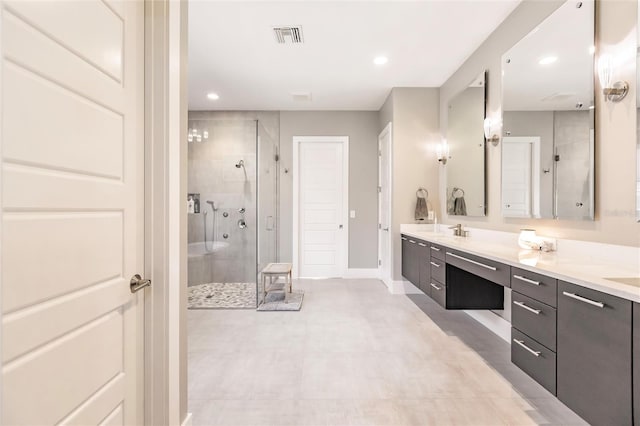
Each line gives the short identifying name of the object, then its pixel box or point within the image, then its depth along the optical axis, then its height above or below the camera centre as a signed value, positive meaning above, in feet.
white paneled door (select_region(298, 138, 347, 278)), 16.70 +0.35
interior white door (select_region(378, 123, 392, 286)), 14.02 +0.32
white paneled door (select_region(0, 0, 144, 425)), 2.31 +0.00
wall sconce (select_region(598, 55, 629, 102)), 5.35 +2.30
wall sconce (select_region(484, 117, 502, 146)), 9.09 +2.48
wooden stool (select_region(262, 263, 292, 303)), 12.21 -2.47
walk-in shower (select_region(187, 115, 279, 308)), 13.21 +0.05
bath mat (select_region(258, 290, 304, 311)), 11.46 -3.70
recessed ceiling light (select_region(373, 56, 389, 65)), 10.68 +5.39
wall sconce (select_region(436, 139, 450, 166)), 12.50 +2.49
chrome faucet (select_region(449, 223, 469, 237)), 10.82 -0.76
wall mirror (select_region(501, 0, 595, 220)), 6.08 +2.13
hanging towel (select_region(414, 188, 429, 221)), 13.08 +0.20
